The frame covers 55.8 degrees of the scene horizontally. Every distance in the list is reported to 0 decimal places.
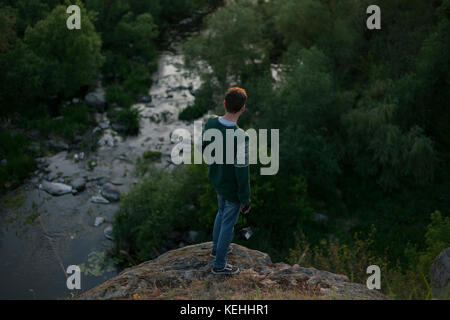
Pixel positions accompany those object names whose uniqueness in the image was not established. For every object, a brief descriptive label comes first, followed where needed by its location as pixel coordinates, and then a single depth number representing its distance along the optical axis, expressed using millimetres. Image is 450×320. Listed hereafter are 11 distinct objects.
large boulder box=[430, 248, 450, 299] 6205
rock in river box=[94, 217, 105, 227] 14180
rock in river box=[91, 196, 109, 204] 15148
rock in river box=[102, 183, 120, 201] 15367
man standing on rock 5406
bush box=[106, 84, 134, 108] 20891
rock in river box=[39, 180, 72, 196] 15453
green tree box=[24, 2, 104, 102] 19484
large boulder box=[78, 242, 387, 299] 5512
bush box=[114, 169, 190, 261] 12852
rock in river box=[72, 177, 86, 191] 15722
